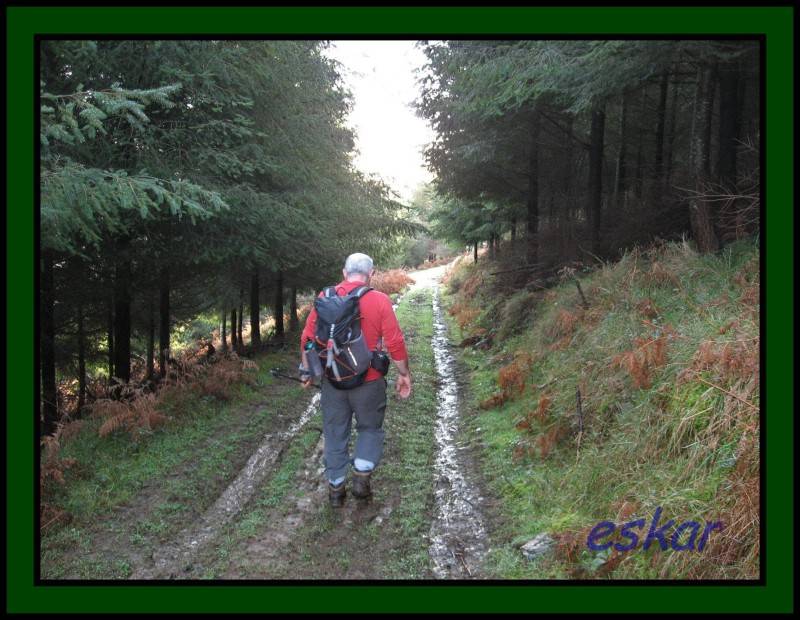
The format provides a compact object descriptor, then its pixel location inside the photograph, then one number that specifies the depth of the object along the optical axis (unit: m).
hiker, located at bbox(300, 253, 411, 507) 4.62
